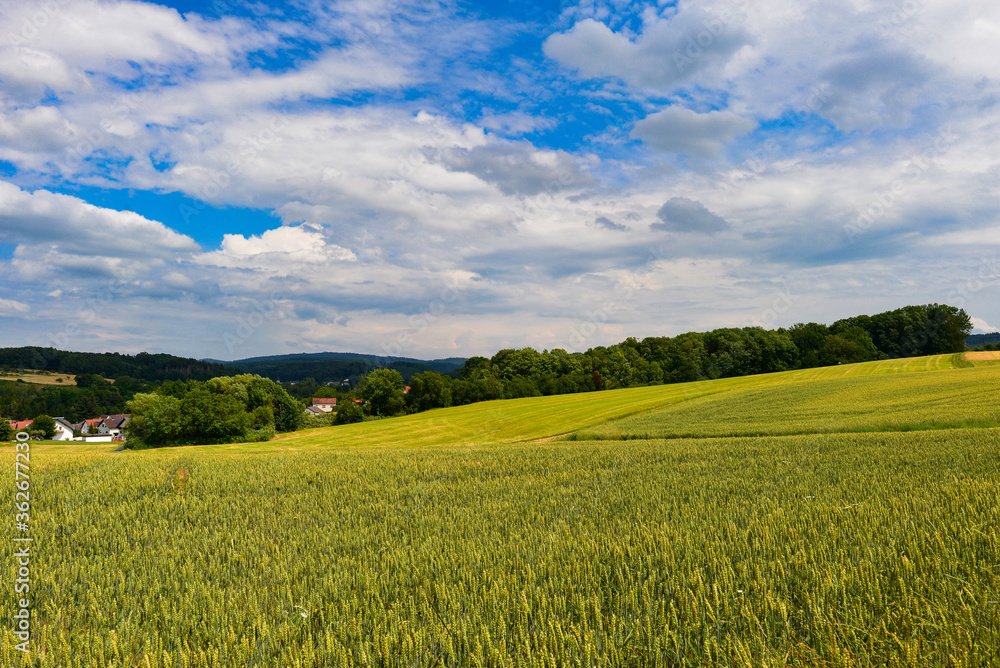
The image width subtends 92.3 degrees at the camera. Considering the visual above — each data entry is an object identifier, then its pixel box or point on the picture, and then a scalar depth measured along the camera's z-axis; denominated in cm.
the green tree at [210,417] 6831
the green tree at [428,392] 9475
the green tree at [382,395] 9450
